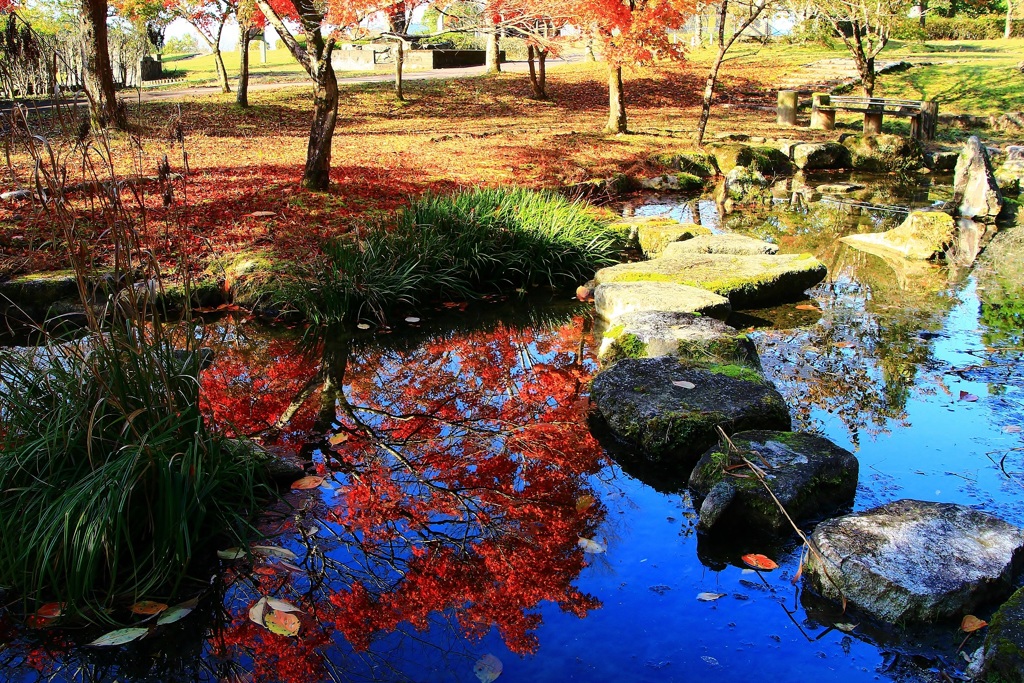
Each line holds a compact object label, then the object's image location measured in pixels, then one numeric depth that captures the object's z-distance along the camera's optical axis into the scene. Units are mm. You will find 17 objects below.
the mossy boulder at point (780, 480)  4016
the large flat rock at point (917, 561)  3334
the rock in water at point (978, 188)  11125
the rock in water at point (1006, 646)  2805
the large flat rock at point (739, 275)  7355
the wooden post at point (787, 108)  18547
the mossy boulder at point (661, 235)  9039
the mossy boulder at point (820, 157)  15023
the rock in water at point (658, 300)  6594
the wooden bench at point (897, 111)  15984
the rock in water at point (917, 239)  9328
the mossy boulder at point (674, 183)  13094
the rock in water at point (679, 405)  4746
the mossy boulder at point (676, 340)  5691
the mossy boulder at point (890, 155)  14820
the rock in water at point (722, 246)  8445
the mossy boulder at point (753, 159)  14352
